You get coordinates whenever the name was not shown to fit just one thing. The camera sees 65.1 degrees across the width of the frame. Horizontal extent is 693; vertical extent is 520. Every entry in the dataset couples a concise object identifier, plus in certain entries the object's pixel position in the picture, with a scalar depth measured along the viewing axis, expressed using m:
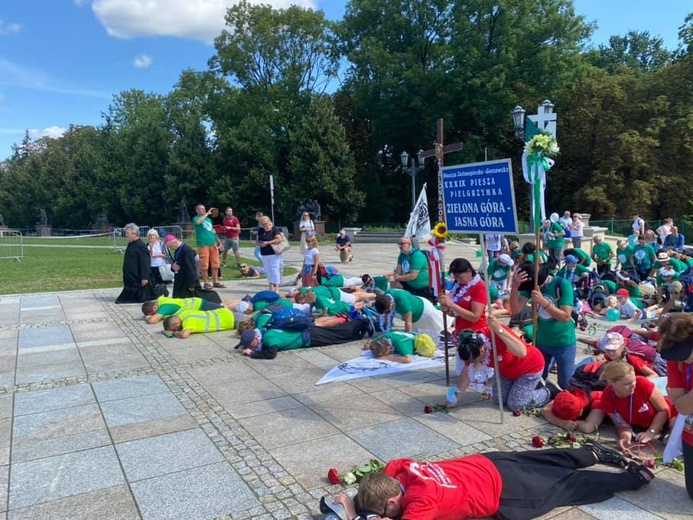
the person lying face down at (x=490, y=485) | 3.20
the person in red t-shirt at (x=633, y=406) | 4.44
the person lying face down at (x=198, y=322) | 8.72
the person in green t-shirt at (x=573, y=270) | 10.85
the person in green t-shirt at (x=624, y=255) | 12.59
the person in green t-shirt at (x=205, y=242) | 13.17
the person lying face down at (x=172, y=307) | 9.64
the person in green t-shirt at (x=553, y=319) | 5.49
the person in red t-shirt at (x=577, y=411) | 4.81
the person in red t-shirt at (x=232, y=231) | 16.73
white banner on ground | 6.48
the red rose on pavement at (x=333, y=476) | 3.96
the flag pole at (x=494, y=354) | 5.03
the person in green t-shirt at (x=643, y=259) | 12.26
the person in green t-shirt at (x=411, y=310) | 8.06
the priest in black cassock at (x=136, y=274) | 11.73
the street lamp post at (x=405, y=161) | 26.08
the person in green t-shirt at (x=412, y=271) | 9.38
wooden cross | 8.76
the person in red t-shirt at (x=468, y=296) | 5.60
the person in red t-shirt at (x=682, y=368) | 3.52
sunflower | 6.21
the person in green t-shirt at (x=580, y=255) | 11.21
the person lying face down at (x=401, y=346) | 7.09
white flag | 9.79
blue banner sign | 4.87
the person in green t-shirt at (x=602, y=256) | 12.65
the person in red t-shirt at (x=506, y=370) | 5.23
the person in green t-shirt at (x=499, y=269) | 10.83
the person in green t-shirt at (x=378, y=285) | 11.41
